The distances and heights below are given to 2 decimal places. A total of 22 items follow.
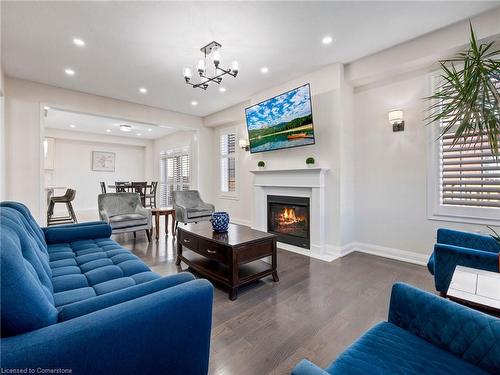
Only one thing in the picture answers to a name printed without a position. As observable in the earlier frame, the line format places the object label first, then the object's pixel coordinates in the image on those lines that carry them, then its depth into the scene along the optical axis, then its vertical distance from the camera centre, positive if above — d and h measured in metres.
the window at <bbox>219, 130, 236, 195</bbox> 6.13 +0.69
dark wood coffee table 2.34 -0.72
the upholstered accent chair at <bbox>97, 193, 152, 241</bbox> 3.95 -0.46
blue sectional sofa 0.72 -0.50
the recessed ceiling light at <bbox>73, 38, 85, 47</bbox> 3.01 +1.91
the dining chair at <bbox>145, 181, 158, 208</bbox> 6.88 -0.17
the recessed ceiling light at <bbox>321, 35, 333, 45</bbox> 2.96 +1.90
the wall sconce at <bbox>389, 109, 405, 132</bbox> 3.28 +0.94
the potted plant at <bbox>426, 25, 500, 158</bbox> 1.44 +0.56
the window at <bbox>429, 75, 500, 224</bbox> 2.73 +0.04
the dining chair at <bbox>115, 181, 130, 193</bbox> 6.19 +0.04
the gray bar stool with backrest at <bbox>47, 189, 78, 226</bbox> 5.60 -0.35
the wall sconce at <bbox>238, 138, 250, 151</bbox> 5.46 +1.01
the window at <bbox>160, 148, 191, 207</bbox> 8.07 +0.56
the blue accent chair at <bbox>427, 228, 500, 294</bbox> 1.72 -0.55
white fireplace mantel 3.68 -0.08
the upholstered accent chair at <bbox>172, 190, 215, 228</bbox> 4.72 -0.44
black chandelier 2.74 +1.86
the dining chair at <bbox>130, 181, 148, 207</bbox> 6.12 +0.01
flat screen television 3.75 +1.16
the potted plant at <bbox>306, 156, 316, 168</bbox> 3.80 +0.42
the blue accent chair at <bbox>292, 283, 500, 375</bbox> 0.92 -0.71
